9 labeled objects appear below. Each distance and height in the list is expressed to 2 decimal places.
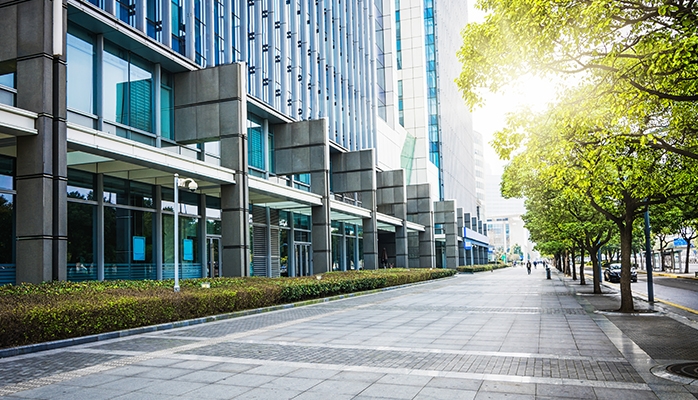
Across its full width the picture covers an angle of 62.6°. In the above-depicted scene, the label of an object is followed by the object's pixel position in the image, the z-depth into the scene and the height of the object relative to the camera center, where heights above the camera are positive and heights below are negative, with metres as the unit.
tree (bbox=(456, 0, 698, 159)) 8.52 +3.08
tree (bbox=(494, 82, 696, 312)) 10.80 +1.61
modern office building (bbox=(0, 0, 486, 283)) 14.38 +4.10
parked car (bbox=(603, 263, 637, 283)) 40.81 -3.03
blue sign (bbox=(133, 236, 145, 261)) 22.03 -0.20
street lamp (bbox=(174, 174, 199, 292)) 16.45 +1.70
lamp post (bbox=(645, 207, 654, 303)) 19.27 -1.07
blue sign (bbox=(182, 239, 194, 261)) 25.17 -0.33
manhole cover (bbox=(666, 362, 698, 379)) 7.86 -1.99
